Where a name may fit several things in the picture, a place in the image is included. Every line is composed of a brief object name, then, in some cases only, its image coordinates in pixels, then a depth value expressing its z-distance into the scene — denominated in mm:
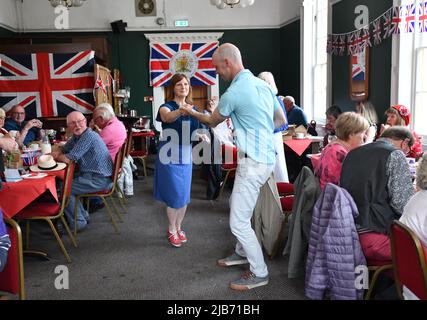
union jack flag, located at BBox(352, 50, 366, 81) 6438
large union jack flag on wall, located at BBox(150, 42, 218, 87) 10172
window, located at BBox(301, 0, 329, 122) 8086
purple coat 2318
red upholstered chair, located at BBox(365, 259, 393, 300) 2299
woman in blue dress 3322
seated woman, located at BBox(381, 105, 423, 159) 4152
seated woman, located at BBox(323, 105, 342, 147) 5451
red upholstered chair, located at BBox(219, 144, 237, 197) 5355
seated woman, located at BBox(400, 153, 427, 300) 1831
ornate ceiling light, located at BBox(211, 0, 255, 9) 7445
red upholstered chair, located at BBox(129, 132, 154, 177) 6843
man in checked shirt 3799
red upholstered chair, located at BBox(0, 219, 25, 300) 1803
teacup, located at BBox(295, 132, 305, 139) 5504
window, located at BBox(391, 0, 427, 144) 5199
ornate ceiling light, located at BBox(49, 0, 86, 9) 7676
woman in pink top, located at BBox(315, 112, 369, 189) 2812
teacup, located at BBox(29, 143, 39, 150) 4211
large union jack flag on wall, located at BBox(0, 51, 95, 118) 7809
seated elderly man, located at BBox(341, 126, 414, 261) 2287
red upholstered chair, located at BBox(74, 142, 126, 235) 3918
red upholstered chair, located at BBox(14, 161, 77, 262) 3178
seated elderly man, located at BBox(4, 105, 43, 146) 5590
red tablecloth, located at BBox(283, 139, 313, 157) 5272
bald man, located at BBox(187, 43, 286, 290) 2574
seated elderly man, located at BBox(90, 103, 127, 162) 4520
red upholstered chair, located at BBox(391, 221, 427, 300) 1588
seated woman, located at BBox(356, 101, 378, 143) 5534
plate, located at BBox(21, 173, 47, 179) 3135
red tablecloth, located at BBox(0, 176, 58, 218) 2875
